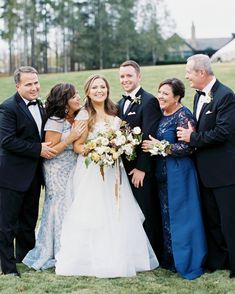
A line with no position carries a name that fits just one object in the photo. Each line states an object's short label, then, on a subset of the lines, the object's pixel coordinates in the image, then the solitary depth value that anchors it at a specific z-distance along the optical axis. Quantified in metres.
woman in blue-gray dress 6.24
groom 6.21
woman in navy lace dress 6.14
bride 6.01
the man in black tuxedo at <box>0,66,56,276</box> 6.04
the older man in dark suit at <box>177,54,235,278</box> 5.79
